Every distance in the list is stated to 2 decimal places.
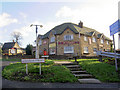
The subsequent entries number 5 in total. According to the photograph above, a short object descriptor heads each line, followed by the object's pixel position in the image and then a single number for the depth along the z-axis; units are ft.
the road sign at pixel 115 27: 26.63
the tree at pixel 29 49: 114.01
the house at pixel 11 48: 155.22
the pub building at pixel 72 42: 79.71
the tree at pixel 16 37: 188.13
